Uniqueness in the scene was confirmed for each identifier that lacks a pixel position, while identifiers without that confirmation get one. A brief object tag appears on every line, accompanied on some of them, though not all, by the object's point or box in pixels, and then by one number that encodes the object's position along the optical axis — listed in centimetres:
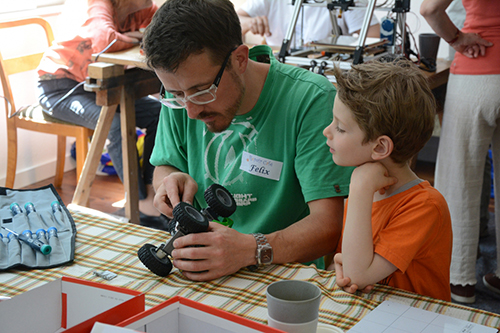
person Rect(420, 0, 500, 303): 200
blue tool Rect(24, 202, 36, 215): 122
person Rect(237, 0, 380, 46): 329
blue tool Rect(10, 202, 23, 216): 121
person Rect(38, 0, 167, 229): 281
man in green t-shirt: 107
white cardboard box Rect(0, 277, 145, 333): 65
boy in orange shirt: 96
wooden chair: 303
